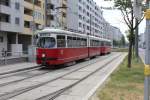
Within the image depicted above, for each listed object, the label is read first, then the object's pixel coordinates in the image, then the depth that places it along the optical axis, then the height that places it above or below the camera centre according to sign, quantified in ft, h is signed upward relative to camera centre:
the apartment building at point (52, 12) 151.99 +26.22
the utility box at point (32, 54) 63.55 -2.58
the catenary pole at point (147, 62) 13.53 -1.16
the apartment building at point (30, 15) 122.83 +21.03
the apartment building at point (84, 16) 204.67 +37.80
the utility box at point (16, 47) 91.59 -0.39
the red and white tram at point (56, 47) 48.60 -0.23
